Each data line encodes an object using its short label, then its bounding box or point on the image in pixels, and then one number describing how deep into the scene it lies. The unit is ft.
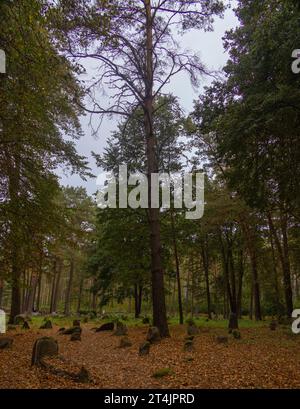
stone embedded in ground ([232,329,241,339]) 36.69
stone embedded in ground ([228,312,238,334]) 48.77
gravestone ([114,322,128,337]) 43.24
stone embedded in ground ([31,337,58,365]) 22.68
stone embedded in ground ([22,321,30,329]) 49.77
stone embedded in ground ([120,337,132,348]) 33.55
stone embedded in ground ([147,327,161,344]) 34.27
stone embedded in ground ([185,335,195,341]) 34.65
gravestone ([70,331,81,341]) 39.62
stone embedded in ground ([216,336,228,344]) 33.96
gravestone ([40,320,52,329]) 53.78
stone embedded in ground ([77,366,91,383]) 19.20
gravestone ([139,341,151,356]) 28.41
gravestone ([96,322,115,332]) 49.31
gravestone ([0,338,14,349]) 29.35
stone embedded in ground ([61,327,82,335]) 45.05
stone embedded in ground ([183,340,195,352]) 29.37
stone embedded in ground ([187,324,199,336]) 42.27
